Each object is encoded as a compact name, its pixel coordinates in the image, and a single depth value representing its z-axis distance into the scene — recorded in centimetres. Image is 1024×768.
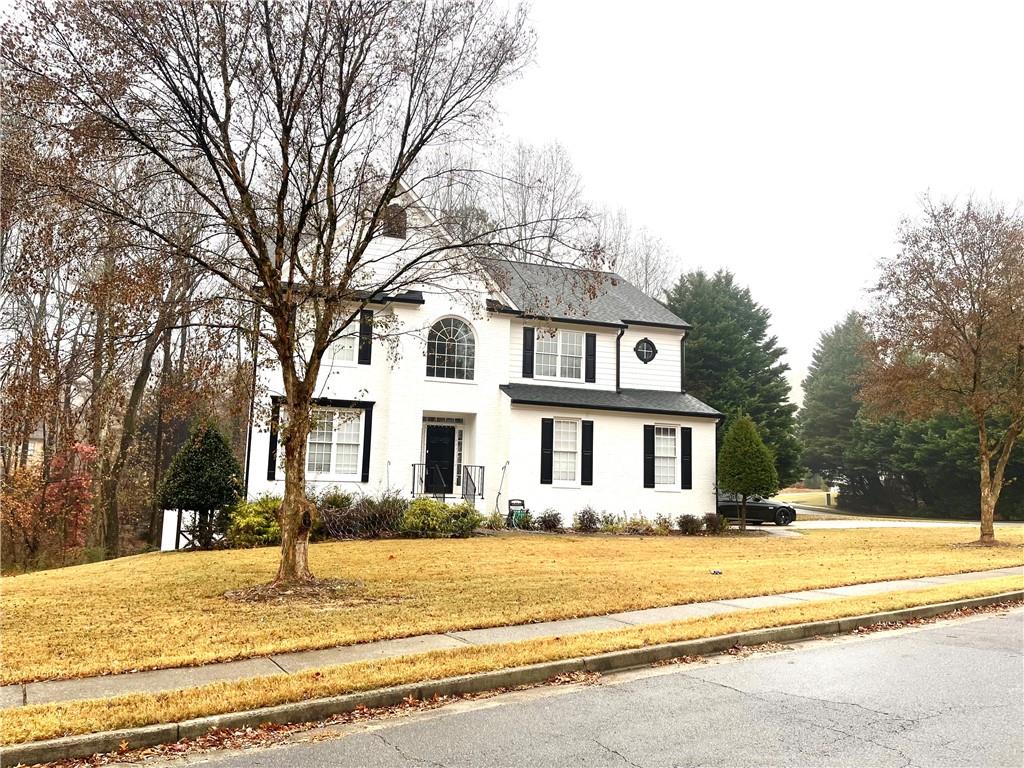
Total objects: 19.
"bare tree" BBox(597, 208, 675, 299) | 4084
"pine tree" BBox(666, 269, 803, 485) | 3584
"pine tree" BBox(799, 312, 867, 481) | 5131
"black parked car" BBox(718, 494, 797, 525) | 3002
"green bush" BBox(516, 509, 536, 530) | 2181
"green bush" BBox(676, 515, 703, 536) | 2327
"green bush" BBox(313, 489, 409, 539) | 1870
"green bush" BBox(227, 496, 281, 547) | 1780
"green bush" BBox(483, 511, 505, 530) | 2139
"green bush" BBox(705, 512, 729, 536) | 2353
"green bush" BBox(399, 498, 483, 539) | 1916
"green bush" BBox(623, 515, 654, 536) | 2269
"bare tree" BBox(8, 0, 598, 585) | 953
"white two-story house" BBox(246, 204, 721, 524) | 2184
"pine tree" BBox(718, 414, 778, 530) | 2430
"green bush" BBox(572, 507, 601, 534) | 2231
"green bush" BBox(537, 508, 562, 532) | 2194
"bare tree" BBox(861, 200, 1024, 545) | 2012
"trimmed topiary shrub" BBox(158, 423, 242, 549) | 1856
